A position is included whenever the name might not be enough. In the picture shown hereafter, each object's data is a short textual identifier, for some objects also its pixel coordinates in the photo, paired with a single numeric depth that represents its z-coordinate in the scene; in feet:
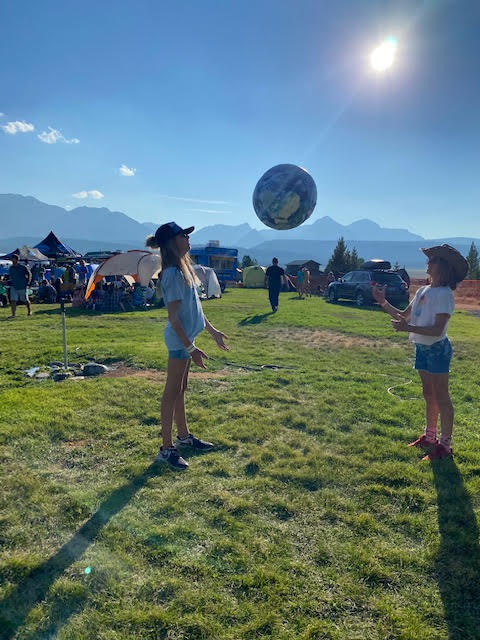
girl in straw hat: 12.86
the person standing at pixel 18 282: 46.50
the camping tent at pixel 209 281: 75.43
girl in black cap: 12.20
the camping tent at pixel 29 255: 86.53
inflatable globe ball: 24.84
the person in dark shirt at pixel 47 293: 65.84
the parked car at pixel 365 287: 66.17
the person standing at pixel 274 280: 51.57
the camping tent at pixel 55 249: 110.02
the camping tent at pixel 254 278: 119.65
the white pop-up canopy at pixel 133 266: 63.57
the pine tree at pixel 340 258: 182.09
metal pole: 24.18
